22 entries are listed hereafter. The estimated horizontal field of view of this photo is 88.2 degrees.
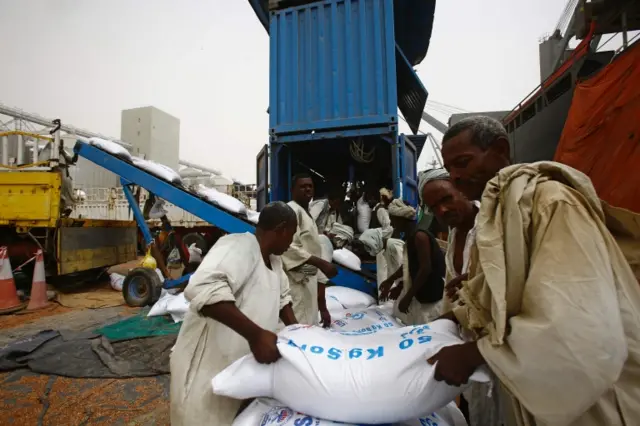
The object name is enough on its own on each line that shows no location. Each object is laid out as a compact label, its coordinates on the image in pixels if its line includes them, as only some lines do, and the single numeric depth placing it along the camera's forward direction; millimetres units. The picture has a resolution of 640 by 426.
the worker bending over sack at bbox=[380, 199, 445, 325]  2295
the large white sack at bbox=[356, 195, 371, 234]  4965
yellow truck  5441
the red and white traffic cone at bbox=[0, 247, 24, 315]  4840
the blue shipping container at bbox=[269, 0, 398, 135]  4234
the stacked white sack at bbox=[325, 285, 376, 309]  3631
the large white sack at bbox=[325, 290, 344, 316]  3428
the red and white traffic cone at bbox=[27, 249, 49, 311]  5062
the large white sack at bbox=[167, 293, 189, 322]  3992
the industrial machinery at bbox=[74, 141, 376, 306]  4199
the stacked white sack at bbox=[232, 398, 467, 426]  1071
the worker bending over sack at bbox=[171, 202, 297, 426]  1146
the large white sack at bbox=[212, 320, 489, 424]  987
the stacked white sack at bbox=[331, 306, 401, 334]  2708
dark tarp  2755
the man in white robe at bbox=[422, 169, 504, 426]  1298
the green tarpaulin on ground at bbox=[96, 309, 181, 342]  3555
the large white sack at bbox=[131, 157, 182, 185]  4621
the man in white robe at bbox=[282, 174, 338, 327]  2598
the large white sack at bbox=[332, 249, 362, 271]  3967
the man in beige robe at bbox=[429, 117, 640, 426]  648
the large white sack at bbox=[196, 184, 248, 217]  4324
